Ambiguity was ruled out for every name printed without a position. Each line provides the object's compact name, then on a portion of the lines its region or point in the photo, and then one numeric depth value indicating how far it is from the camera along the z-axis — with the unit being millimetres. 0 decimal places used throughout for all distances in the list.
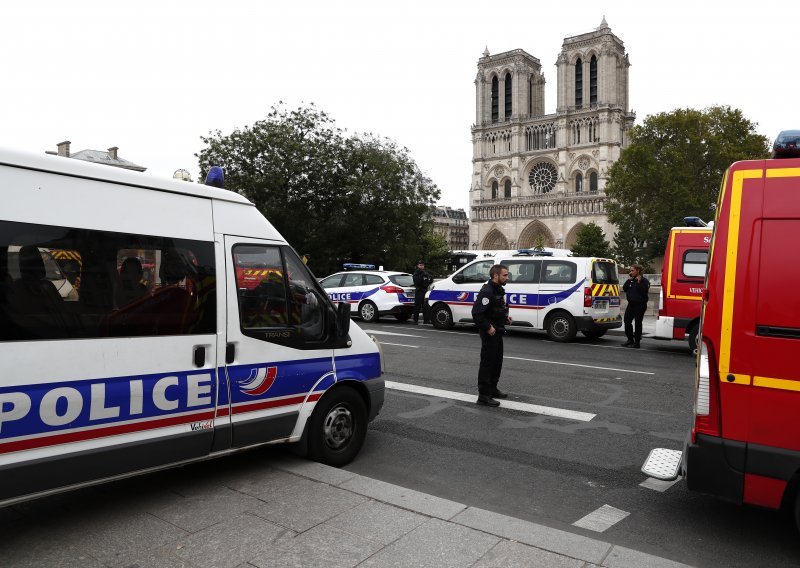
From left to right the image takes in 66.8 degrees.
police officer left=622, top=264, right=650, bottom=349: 13570
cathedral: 90812
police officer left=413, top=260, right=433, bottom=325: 17766
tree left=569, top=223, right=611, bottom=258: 73625
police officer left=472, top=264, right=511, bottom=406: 7273
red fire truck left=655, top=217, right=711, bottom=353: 12094
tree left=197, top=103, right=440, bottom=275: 32406
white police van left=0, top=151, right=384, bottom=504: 3188
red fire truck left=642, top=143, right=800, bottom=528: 3281
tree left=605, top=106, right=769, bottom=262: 41875
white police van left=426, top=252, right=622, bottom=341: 13711
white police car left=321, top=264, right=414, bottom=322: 17611
